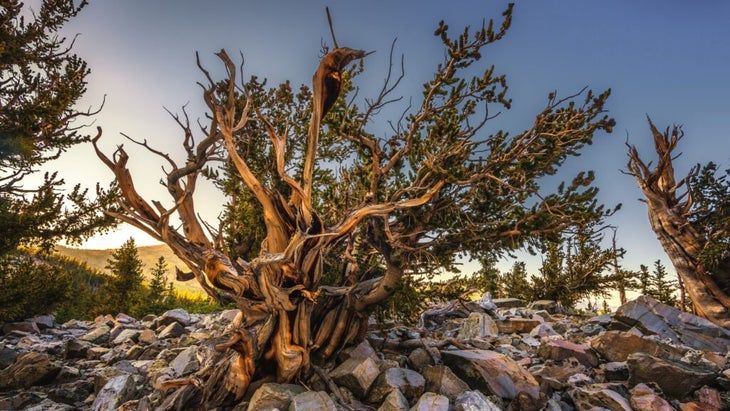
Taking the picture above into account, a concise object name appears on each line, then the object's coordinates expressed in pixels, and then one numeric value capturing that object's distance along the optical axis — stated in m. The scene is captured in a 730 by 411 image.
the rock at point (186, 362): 5.66
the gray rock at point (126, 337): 8.21
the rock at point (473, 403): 4.05
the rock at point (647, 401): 4.35
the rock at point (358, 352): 5.52
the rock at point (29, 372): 5.65
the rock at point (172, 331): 8.27
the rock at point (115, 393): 4.76
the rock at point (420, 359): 5.64
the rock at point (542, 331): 7.50
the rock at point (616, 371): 5.47
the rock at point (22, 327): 10.07
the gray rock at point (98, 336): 8.42
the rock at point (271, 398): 4.25
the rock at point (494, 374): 4.83
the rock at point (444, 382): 4.78
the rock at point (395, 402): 4.27
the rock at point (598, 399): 4.36
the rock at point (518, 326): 8.14
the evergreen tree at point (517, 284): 13.34
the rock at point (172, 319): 9.41
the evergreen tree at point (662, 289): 14.69
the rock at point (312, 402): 4.13
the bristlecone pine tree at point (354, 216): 4.61
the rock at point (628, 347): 5.86
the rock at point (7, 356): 6.67
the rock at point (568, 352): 6.04
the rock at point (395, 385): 4.70
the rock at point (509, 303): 11.88
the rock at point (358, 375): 4.77
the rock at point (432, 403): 4.02
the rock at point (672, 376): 4.88
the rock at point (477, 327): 7.57
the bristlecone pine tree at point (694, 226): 10.45
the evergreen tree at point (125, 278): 20.53
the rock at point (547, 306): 11.28
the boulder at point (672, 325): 7.30
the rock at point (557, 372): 5.14
